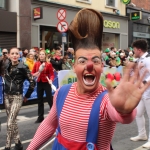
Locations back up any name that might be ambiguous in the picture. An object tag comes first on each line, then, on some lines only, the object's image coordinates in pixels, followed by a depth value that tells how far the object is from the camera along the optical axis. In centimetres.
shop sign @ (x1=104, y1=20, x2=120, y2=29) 1679
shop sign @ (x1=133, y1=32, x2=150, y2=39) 1956
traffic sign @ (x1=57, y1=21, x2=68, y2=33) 884
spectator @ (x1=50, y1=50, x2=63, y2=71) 797
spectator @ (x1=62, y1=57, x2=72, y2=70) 833
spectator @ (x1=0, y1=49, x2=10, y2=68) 770
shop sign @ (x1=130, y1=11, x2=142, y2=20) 1823
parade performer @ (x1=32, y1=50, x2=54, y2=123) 562
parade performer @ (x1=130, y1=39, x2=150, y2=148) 399
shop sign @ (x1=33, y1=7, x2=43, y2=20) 1228
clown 157
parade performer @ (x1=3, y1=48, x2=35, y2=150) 386
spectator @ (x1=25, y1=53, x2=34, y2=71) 792
